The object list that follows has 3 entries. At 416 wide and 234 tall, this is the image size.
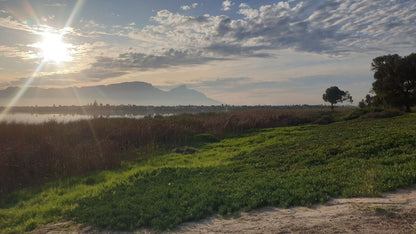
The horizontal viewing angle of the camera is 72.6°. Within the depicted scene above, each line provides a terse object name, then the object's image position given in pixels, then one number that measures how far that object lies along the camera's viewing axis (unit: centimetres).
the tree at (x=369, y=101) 3900
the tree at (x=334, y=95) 6100
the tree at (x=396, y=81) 3291
